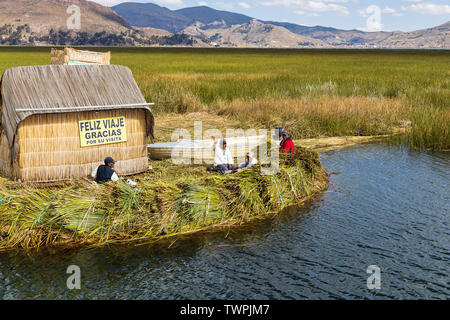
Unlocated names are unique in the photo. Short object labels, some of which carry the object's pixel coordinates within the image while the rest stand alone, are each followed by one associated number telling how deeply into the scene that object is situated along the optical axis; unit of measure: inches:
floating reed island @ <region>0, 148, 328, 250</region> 425.1
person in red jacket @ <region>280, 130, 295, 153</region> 631.7
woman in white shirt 623.3
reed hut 527.8
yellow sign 563.8
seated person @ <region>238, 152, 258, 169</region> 621.3
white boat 689.6
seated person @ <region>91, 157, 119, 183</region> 504.7
